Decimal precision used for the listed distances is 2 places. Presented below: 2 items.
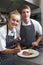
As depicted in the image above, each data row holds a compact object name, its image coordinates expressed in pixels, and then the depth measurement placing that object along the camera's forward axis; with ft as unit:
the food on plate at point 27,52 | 4.10
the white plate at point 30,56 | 3.99
